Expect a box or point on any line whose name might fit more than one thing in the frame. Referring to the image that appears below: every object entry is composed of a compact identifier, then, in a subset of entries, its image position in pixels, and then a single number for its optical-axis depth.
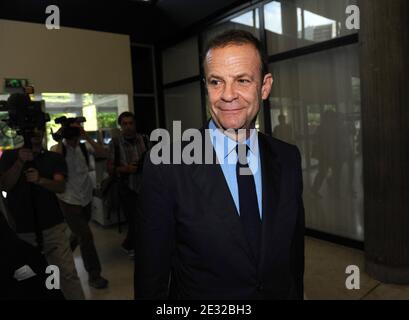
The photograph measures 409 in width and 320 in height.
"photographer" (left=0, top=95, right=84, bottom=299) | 2.13
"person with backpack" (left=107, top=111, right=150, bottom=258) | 3.33
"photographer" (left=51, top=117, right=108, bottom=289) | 2.96
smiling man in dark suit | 0.94
